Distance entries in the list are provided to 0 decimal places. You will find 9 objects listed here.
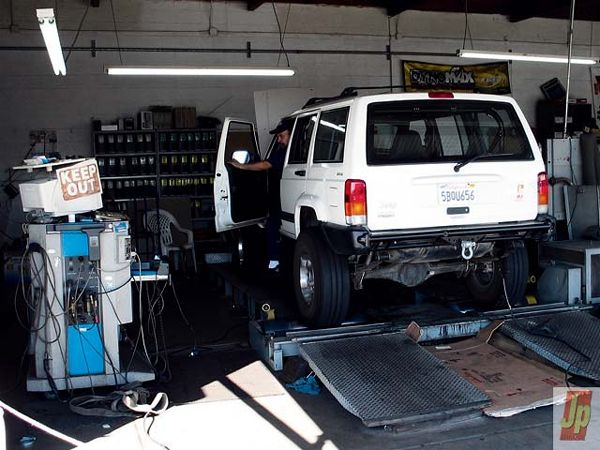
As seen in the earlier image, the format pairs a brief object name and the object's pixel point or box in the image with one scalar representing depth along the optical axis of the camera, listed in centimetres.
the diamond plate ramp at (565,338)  502
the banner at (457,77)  1356
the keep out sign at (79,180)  500
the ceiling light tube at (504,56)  1038
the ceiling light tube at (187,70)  955
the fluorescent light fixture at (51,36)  522
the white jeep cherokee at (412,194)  511
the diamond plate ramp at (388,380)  432
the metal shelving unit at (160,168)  1140
